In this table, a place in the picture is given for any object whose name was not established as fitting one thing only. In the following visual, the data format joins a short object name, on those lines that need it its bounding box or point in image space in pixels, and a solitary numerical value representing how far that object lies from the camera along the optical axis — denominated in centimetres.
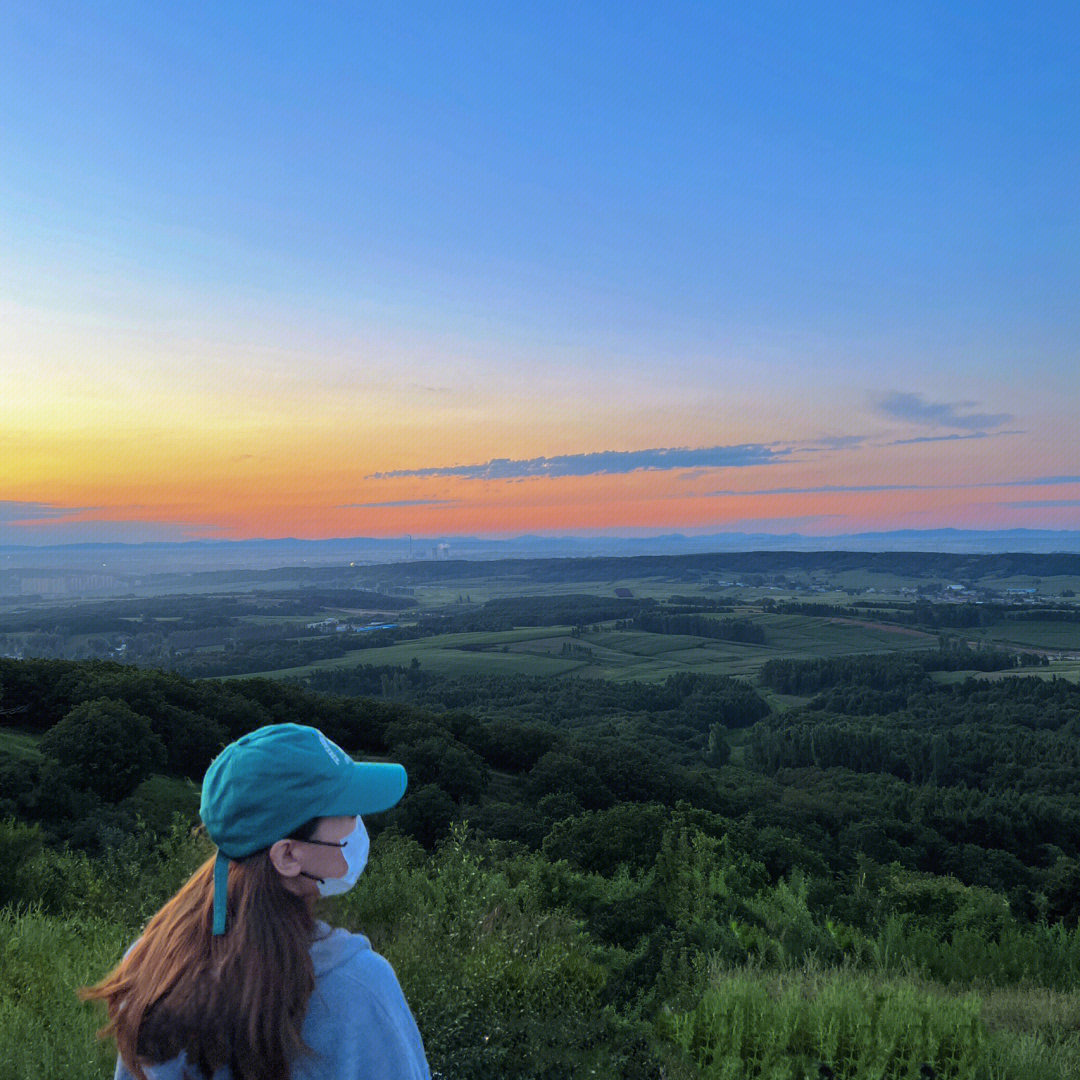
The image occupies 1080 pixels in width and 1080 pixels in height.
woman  177
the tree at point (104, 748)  2666
